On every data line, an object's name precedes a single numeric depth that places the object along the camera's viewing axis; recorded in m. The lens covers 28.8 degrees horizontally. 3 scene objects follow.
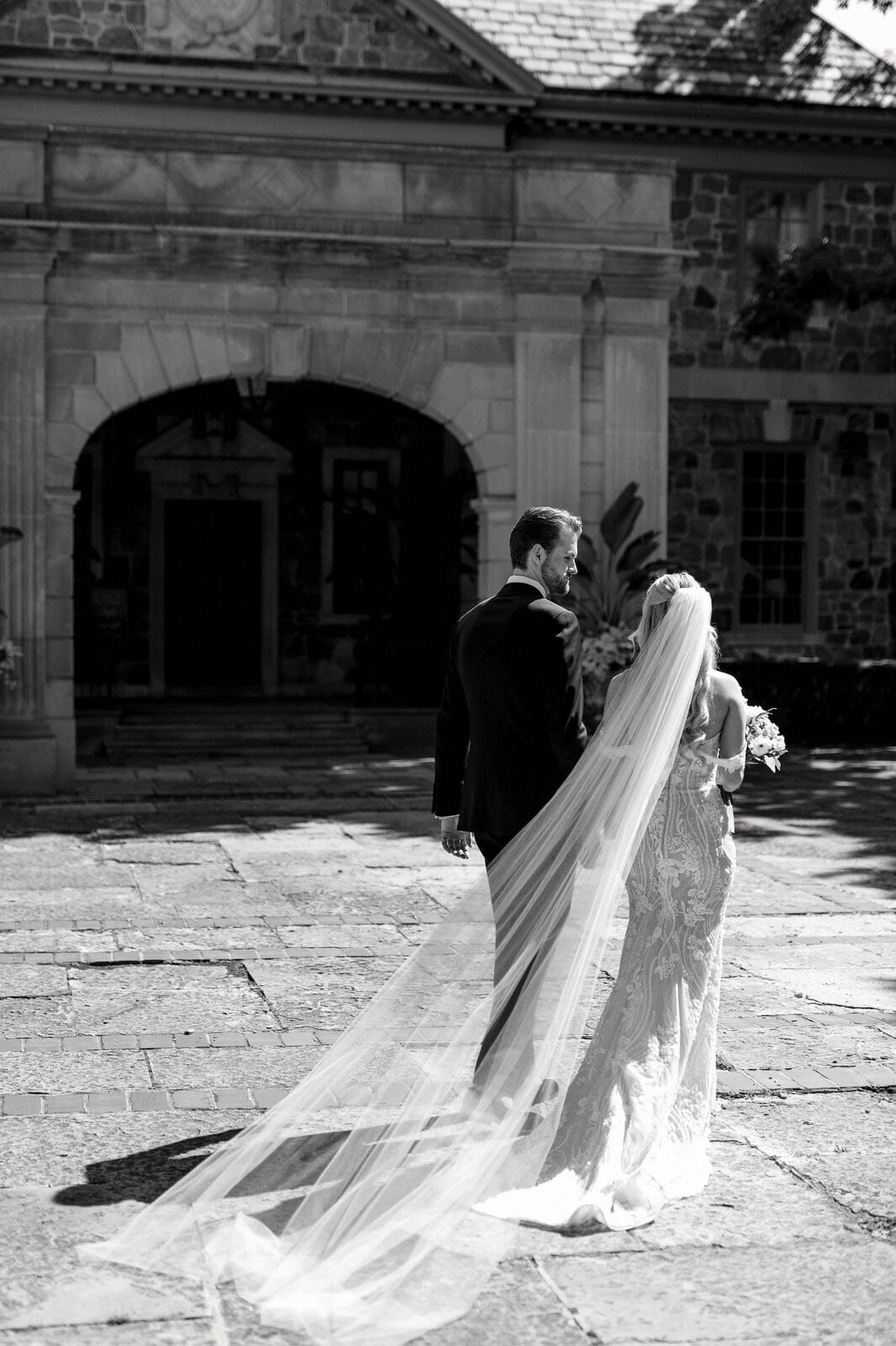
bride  4.55
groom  5.62
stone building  14.86
